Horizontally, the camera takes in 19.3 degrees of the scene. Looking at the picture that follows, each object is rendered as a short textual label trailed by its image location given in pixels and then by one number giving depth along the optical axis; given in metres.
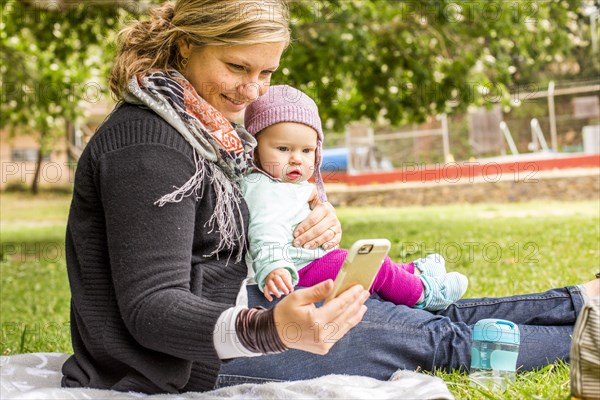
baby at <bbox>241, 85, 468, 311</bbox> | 2.81
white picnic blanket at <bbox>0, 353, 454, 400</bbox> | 2.66
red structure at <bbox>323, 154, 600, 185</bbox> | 15.24
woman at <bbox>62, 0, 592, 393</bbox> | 2.56
